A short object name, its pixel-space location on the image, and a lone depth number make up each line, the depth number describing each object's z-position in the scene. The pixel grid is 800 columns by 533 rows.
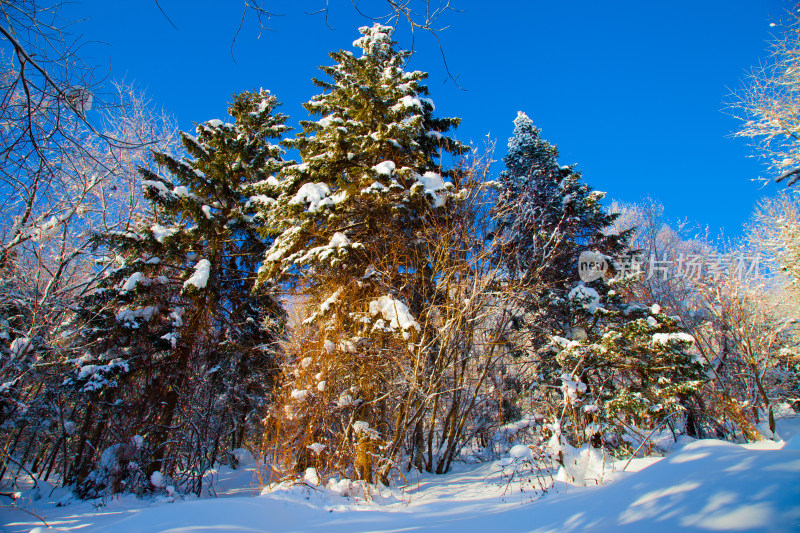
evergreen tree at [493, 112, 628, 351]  10.02
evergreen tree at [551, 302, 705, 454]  8.01
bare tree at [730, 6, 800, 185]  8.74
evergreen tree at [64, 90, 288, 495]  8.32
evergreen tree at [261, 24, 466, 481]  6.57
